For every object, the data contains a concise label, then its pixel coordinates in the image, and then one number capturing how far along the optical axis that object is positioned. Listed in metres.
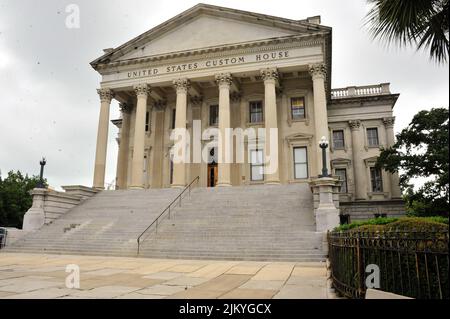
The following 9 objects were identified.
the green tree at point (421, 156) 23.69
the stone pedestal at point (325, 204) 16.22
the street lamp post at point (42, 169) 22.27
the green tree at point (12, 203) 42.47
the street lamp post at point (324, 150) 18.10
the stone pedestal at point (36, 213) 20.61
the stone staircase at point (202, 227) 14.98
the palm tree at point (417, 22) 6.46
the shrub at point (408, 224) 7.46
